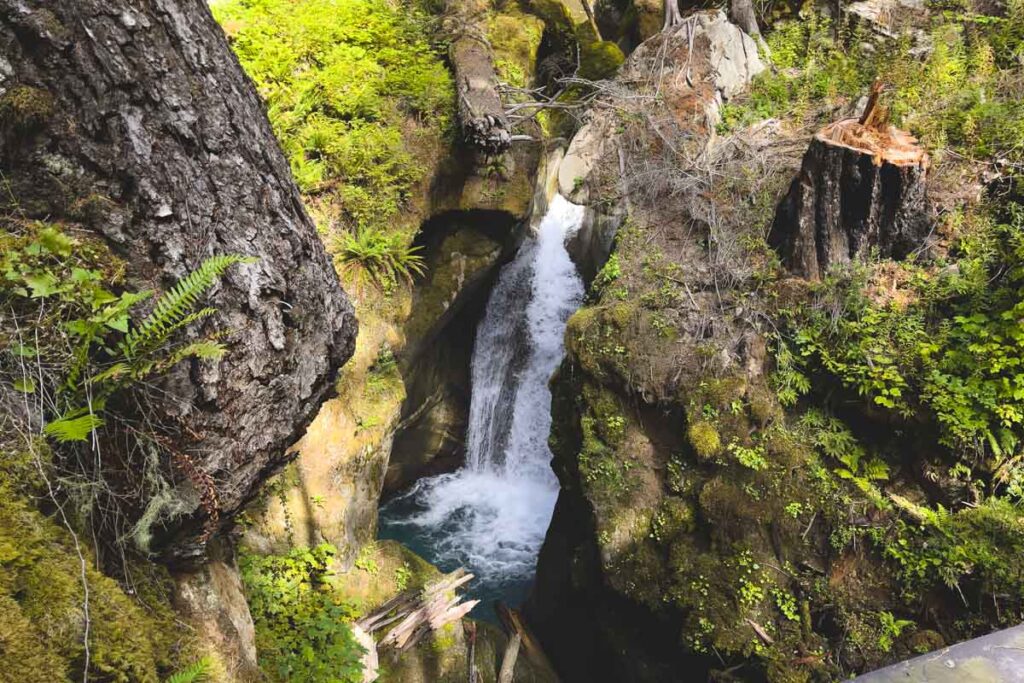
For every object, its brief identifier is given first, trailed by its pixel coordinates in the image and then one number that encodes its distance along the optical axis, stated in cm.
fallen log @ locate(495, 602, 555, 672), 697
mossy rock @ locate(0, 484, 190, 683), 144
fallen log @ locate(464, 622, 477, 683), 574
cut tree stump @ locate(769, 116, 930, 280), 553
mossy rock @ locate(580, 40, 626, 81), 1117
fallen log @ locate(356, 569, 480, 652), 532
